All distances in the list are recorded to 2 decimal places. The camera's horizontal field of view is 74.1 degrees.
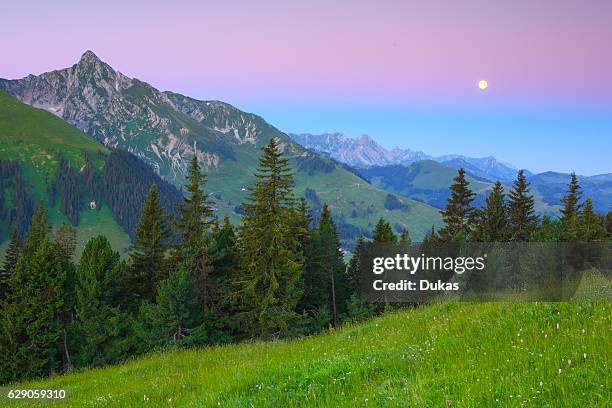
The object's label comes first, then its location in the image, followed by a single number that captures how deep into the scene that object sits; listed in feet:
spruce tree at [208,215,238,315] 142.31
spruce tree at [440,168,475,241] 201.67
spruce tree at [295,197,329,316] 176.24
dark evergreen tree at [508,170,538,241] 221.66
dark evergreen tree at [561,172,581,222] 258.37
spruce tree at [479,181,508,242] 207.21
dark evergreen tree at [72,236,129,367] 147.64
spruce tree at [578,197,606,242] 207.00
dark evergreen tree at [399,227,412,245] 245.78
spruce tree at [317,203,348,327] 188.85
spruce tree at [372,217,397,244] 213.66
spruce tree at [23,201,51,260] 182.39
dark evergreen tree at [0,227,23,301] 197.77
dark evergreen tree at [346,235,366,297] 209.05
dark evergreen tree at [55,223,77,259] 194.21
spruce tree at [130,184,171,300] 160.45
